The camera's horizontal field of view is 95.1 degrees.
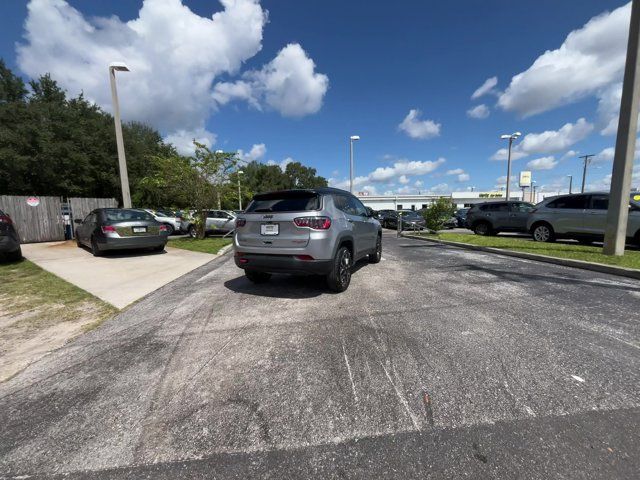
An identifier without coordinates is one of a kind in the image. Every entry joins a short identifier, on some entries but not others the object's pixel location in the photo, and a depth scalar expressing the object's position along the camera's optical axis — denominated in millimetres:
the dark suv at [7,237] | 7016
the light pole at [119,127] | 11592
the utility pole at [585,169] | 45894
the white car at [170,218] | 18406
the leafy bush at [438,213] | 13578
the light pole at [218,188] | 13953
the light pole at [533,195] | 72988
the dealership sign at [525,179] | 58594
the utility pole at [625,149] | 7078
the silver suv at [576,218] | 9445
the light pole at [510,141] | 23656
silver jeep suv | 4492
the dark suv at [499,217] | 14008
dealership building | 63750
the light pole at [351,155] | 24172
